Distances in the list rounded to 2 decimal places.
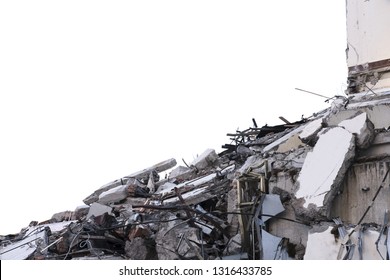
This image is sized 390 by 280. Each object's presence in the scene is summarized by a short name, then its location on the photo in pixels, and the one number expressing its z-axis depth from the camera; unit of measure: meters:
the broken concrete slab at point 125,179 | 22.40
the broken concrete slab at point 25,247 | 17.22
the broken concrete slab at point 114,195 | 20.20
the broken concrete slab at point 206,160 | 20.94
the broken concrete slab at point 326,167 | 12.77
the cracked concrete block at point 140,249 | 14.48
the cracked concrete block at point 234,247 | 13.53
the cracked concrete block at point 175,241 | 13.83
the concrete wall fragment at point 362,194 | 12.38
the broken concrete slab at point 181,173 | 21.08
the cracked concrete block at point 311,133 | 14.23
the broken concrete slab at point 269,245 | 13.18
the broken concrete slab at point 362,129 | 12.95
